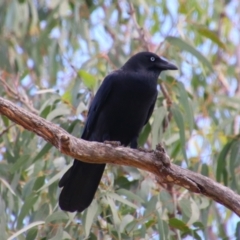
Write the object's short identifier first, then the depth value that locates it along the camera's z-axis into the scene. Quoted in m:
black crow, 9.45
